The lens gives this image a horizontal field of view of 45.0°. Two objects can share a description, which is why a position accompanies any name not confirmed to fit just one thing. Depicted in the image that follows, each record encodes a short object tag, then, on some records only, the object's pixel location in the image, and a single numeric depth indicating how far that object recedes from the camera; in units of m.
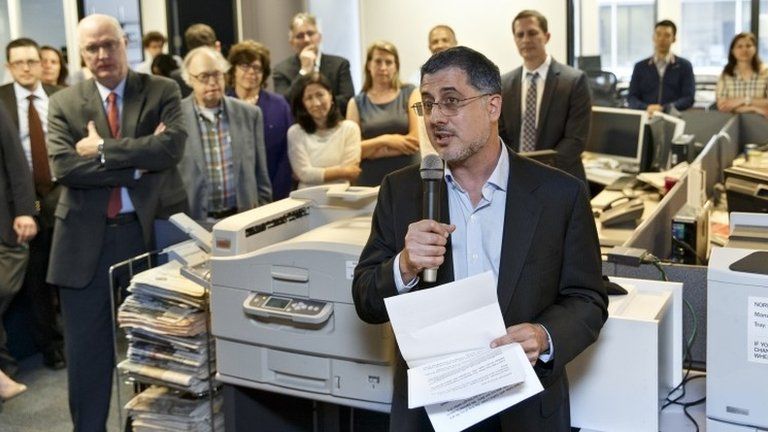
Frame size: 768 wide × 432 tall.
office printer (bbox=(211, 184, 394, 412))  2.51
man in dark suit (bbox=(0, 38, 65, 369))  4.61
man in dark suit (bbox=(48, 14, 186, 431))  3.26
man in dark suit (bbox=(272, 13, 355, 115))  5.70
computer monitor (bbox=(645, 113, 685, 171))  5.59
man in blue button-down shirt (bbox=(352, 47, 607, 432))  1.81
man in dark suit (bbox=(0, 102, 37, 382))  3.74
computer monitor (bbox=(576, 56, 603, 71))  9.80
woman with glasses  4.61
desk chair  9.05
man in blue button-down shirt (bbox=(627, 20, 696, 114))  8.07
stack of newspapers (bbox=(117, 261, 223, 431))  2.96
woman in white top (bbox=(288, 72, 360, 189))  4.40
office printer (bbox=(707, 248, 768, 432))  1.83
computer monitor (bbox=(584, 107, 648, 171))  5.65
